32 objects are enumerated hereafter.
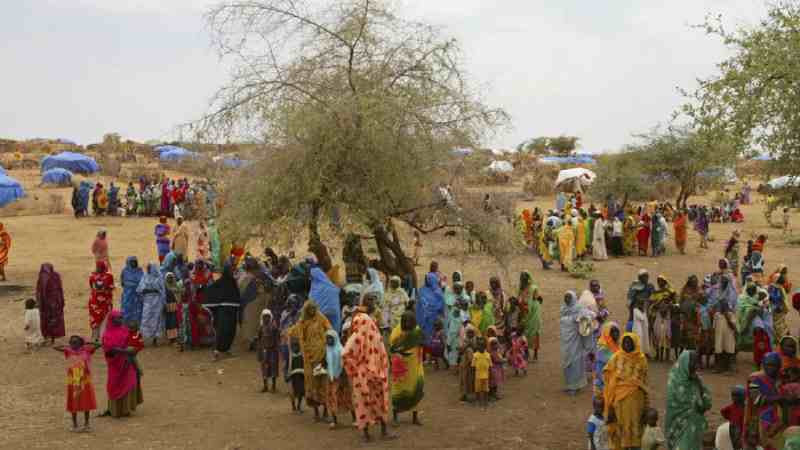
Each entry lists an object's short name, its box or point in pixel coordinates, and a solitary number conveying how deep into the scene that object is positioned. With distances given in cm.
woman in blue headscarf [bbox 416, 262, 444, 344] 1236
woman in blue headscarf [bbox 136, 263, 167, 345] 1338
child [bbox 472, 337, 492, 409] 1034
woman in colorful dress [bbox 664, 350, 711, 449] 760
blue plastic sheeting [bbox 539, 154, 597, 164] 5991
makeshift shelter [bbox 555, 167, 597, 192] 4200
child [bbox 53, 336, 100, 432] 927
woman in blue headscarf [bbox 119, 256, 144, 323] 1360
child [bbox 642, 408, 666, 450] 745
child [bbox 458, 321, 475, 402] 1048
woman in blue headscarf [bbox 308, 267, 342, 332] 1182
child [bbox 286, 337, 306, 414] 980
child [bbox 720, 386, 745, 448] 719
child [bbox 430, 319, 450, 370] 1220
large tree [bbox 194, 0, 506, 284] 1307
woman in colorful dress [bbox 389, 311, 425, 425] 934
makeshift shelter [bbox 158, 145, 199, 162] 4705
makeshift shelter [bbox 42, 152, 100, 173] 4531
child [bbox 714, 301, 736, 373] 1173
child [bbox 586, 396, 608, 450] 802
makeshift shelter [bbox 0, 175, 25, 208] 2534
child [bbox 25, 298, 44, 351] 1342
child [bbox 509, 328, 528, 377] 1191
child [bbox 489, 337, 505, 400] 1059
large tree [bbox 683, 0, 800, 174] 1088
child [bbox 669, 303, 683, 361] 1209
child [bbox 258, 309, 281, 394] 1092
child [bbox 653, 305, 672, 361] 1213
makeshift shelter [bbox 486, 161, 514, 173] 4524
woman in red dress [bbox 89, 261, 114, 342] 1351
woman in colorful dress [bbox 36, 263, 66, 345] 1361
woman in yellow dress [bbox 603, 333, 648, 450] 777
